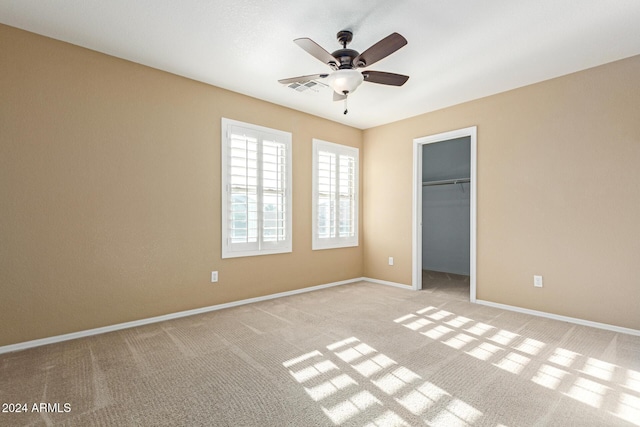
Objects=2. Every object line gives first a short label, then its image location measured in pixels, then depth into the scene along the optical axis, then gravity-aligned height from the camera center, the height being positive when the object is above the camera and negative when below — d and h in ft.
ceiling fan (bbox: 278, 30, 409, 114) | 7.61 +4.11
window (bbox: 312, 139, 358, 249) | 16.43 +1.11
